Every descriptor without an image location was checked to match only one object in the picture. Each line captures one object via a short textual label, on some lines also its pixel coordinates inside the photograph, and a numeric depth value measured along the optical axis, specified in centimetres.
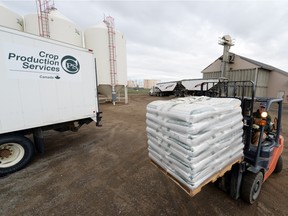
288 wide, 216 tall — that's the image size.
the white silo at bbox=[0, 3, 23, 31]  930
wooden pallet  192
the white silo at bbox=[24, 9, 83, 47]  1138
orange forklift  279
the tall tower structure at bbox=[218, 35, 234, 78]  2488
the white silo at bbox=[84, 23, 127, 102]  1510
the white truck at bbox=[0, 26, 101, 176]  389
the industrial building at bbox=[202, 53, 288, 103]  2252
